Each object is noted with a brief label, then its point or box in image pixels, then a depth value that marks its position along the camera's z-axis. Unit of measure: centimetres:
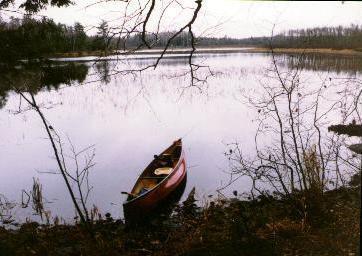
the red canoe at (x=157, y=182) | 1089
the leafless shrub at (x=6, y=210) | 1146
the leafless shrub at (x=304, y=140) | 784
